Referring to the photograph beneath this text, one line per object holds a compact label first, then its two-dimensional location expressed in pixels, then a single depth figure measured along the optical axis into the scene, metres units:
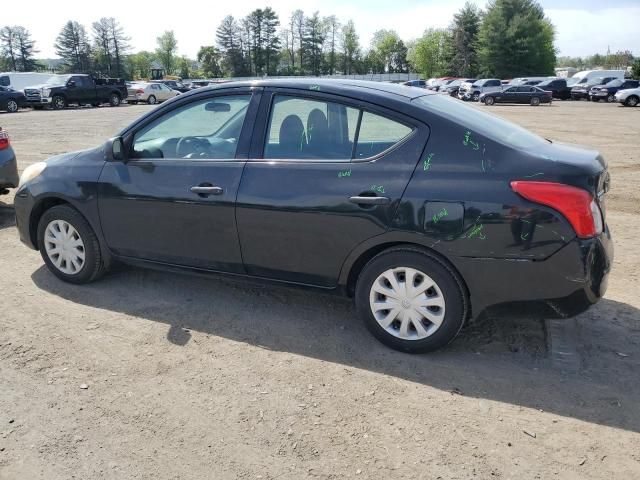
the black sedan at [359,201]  3.29
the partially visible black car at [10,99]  29.02
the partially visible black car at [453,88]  49.30
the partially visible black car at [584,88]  43.56
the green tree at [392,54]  122.19
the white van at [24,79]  42.16
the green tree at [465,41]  85.31
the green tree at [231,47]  106.62
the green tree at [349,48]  117.62
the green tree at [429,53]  105.00
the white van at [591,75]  47.61
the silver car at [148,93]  39.31
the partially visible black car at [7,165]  7.16
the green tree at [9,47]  93.38
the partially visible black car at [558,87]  46.16
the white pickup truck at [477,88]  41.75
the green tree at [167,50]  116.12
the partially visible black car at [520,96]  38.91
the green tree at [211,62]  109.12
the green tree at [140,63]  108.94
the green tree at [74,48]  95.94
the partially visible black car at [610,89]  39.84
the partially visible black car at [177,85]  45.54
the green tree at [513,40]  76.19
